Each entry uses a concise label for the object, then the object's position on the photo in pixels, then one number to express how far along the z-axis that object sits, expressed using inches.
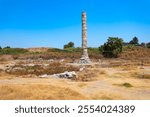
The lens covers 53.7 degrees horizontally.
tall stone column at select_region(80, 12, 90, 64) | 878.2
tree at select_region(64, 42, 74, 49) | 1828.3
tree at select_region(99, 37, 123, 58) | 1162.6
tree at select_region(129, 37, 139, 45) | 1883.0
